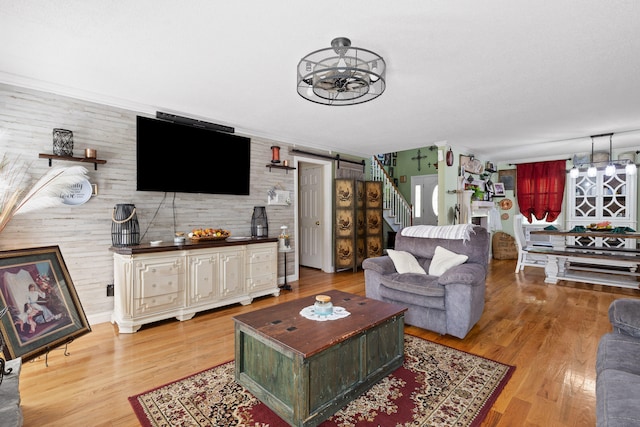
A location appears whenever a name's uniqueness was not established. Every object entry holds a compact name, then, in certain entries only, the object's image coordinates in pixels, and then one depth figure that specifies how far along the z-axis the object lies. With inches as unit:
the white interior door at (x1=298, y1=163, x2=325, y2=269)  244.1
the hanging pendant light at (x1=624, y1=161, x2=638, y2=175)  202.7
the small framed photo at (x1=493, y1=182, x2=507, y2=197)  303.2
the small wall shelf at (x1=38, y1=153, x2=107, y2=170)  115.1
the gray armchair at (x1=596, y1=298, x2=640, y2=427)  43.8
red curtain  277.9
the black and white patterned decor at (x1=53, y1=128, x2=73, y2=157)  117.7
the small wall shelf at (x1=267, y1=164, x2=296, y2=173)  190.6
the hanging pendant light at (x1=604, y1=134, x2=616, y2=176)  198.8
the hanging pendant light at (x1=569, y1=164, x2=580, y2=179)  220.5
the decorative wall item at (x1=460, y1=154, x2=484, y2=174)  242.6
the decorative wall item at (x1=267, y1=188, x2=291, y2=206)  192.7
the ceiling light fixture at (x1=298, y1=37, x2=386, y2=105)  79.8
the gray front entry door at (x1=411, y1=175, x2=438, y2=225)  290.7
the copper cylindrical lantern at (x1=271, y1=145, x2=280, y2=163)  189.6
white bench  182.4
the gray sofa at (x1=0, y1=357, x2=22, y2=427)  57.9
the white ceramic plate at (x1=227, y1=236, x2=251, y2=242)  154.9
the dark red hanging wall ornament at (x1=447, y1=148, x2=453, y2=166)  221.0
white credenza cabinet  120.6
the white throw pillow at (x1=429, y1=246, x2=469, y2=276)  125.5
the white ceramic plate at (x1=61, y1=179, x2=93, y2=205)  120.2
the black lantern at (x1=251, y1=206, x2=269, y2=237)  176.2
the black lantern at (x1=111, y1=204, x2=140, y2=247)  127.3
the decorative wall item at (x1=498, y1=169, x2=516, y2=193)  305.0
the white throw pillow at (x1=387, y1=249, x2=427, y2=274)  134.4
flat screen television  140.6
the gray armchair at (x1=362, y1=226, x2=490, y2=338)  109.3
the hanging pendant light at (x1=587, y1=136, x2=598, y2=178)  209.0
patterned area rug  69.5
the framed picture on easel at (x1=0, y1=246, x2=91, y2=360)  83.5
